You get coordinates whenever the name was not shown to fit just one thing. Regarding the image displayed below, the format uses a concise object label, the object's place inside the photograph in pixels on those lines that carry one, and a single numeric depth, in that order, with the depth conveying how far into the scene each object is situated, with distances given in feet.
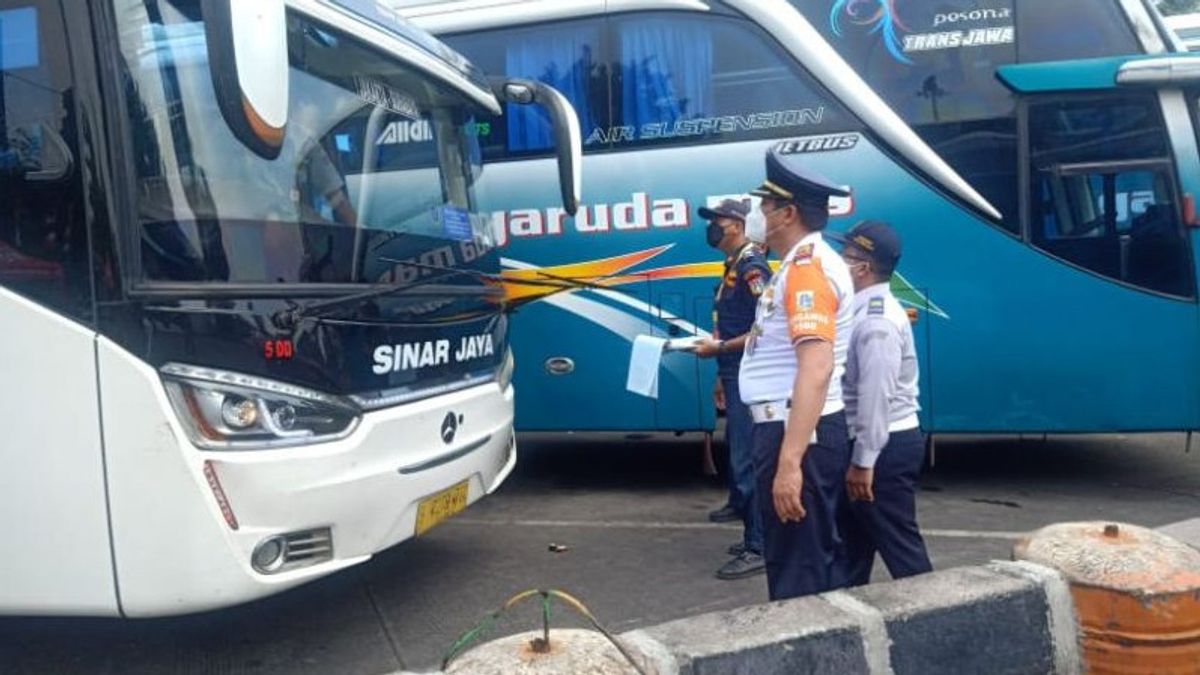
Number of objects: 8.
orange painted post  10.29
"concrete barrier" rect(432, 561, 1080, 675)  9.34
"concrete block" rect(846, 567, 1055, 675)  10.26
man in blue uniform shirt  16.37
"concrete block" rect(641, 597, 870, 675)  9.18
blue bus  19.84
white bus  10.98
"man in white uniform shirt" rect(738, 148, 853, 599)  10.73
